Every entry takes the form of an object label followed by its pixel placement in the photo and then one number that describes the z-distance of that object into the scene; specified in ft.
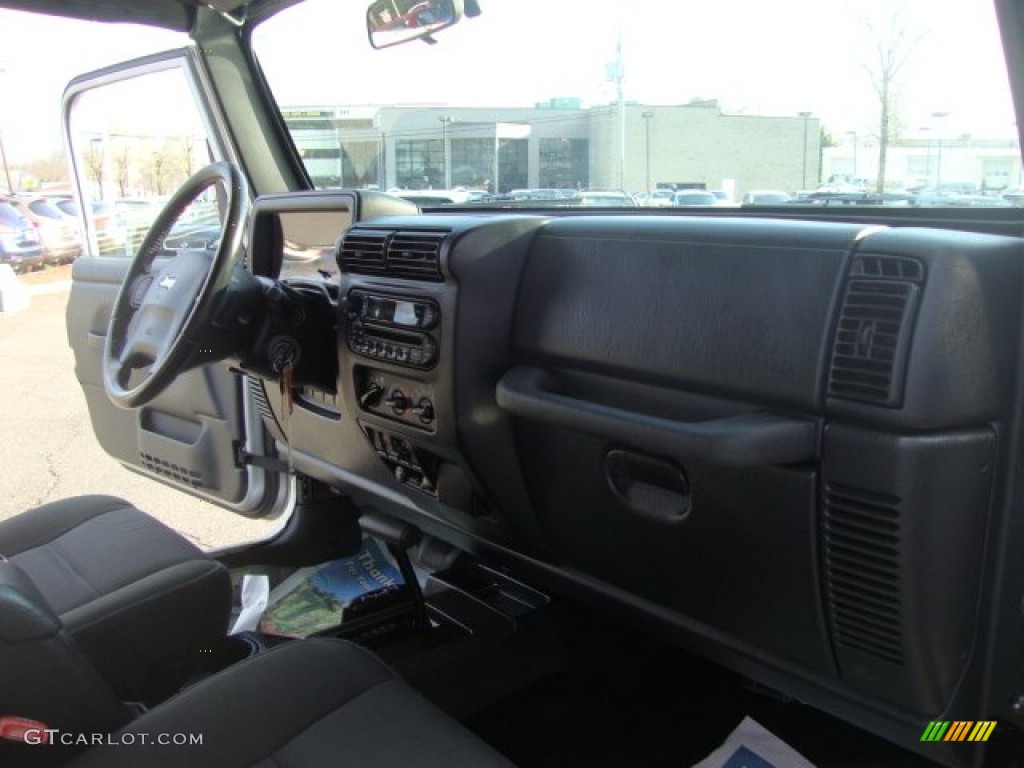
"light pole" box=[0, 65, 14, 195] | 21.34
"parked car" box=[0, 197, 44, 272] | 32.86
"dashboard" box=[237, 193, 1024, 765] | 3.70
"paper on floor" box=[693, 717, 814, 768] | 6.04
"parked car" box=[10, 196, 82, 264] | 24.39
